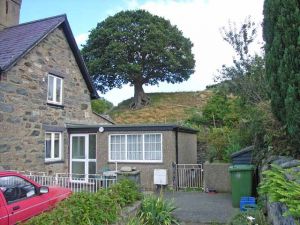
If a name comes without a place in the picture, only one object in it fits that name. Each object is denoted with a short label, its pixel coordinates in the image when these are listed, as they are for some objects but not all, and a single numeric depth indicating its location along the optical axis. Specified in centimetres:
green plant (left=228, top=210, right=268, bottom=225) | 663
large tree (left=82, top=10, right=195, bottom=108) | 3716
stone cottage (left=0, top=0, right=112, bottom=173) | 1334
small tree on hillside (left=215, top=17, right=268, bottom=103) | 1389
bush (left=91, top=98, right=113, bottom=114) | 3959
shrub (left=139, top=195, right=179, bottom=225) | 758
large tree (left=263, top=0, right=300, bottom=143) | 670
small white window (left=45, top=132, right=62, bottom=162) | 1555
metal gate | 1411
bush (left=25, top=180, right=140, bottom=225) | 512
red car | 550
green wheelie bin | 980
